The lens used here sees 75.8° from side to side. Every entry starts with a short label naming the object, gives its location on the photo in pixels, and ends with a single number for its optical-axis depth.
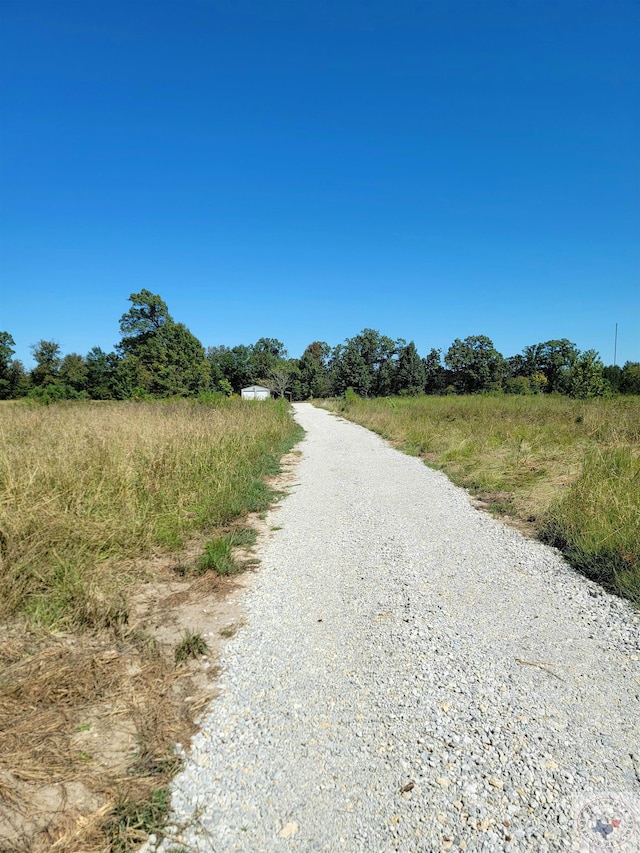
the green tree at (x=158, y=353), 51.34
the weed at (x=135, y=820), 1.79
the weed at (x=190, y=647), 3.15
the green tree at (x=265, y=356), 88.00
